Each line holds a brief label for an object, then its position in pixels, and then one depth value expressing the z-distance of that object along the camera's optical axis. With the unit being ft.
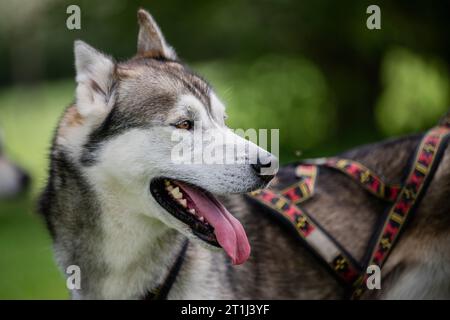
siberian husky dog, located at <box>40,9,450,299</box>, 9.74
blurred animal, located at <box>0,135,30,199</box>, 25.49
